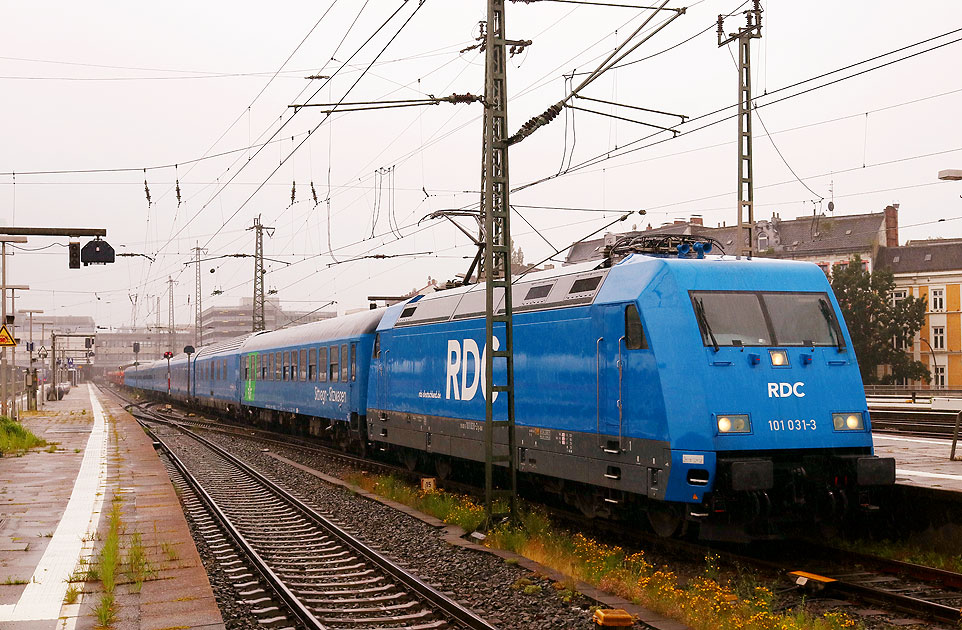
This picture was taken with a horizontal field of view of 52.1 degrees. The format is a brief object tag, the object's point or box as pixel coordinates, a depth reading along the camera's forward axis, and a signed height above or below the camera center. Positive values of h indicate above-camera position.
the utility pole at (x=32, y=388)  52.93 -1.63
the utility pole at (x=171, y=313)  80.65 +3.88
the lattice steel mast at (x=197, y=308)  67.81 +3.51
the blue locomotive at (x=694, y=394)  10.35 -0.48
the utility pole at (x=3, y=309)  33.58 +1.75
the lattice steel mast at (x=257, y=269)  46.08 +4.14
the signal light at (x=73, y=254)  23.83 +2.52
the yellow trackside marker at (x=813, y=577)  9.35 -2.18
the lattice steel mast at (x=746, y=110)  25.02 +6.22
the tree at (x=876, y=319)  57.94 +1.82
